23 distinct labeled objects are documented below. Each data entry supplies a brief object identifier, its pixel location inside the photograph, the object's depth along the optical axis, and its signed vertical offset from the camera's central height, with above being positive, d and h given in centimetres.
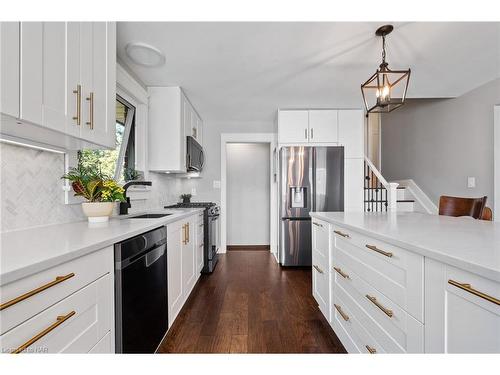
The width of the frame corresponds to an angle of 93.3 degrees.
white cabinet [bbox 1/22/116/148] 94 +51
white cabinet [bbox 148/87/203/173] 284 +70
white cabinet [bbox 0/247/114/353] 64 -40
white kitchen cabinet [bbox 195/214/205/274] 283 -70
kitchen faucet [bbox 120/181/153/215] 208 -15
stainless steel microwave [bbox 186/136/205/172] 311 +45
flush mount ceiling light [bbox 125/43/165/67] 202 +121
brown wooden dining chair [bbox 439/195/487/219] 195 -16
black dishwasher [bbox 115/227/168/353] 113 -58
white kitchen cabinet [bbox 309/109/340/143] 376 +102
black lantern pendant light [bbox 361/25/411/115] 176 +79
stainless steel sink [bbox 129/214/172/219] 219 -27
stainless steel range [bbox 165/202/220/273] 323 -64
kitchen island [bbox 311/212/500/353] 68 -37
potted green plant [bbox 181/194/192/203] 391 -17
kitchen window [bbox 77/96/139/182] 217 +36
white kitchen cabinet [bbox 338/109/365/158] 376 +91
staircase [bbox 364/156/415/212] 381 -5
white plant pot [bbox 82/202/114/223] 150 -15
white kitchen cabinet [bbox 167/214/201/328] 186 -69
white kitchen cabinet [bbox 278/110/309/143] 375 +97
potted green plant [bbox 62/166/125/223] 151 -3
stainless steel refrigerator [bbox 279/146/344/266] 356 -3
